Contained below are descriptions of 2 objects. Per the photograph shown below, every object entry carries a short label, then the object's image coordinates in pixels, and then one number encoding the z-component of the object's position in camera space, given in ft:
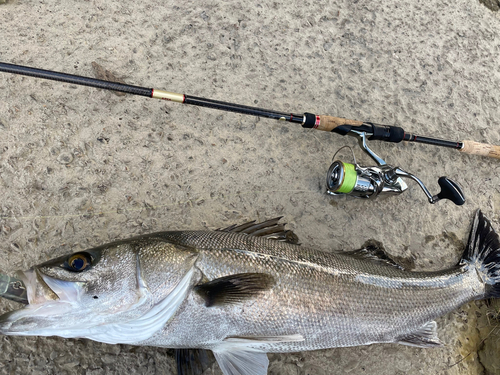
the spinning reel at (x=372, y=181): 1.89
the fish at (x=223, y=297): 1.31
